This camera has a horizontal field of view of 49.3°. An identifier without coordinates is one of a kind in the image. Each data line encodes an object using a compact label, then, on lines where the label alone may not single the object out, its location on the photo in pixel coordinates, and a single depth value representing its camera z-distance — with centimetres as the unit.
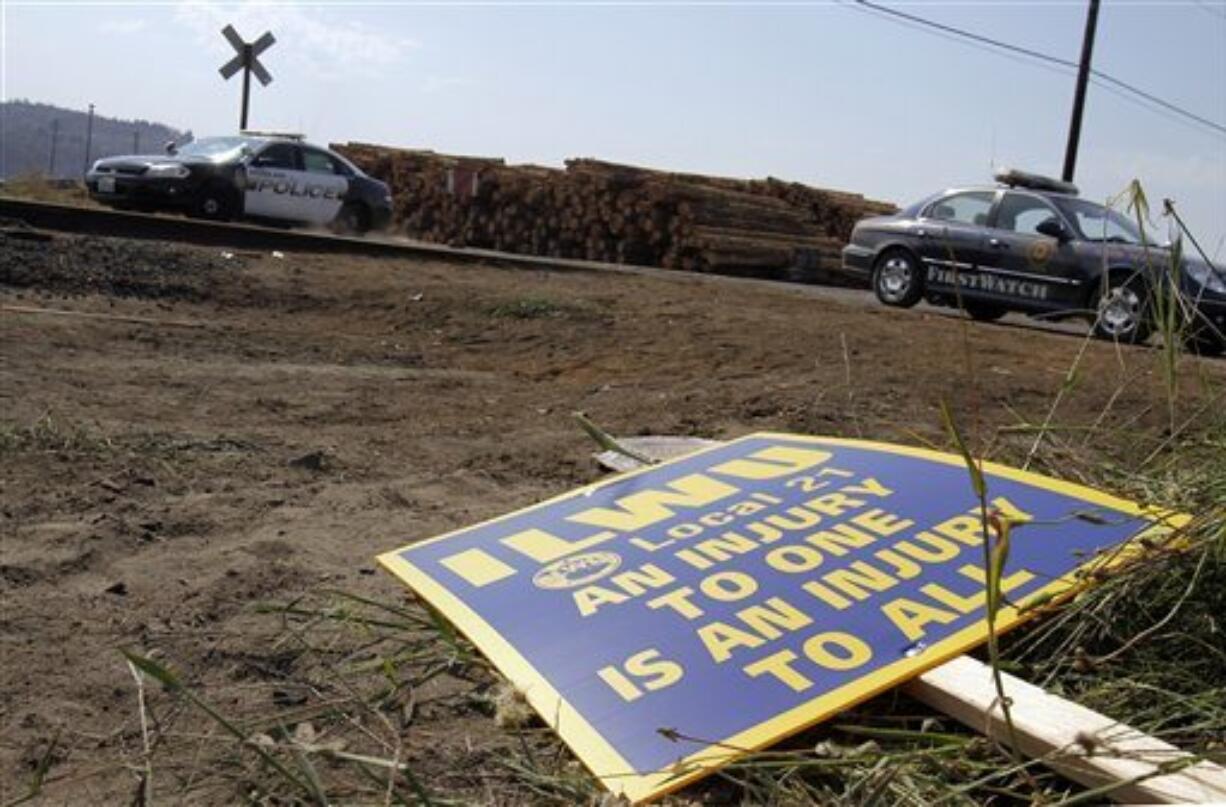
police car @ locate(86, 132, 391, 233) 1784
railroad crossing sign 2612
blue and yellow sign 251
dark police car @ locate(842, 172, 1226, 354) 1267
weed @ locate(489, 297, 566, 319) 1049
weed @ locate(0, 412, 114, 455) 508
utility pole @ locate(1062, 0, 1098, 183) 2770
